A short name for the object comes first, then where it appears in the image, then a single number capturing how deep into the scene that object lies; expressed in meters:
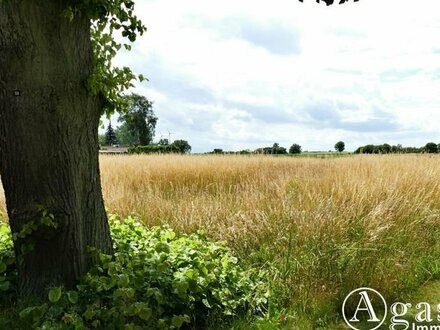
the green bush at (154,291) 3.09
